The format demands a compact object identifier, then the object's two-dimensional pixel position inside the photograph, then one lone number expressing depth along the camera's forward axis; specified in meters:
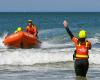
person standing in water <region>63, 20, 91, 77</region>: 12.46
